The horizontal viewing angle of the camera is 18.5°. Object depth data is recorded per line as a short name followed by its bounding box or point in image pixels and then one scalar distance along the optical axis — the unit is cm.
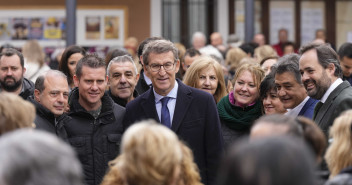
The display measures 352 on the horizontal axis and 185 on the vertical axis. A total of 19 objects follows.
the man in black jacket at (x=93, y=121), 812
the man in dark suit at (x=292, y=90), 873
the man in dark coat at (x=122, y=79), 983
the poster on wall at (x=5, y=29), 2349
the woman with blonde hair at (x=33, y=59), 1440
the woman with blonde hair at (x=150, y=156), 468
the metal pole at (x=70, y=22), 1677
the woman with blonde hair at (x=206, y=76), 1012
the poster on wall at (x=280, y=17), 2544
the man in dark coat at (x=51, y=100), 811
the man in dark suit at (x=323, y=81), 749
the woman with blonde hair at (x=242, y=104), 922
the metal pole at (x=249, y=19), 1839
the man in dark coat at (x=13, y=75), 1022
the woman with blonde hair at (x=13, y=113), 526
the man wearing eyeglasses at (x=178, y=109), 795
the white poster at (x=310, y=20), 2551
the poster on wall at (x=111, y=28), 2353
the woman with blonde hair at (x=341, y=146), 549
